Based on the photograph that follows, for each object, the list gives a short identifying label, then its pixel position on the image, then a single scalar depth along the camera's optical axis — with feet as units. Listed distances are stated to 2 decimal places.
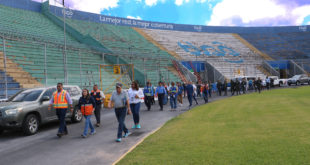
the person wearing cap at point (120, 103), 23.29
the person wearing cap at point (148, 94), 49.17
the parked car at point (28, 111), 26.91
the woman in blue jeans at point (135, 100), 29.60
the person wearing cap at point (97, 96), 34.60
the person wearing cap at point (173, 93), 47.42
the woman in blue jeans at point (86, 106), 25.85
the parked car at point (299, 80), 116.06
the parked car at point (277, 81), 115.75
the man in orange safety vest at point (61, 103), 26.91
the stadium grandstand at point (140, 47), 66.54
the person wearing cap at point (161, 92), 47.96
